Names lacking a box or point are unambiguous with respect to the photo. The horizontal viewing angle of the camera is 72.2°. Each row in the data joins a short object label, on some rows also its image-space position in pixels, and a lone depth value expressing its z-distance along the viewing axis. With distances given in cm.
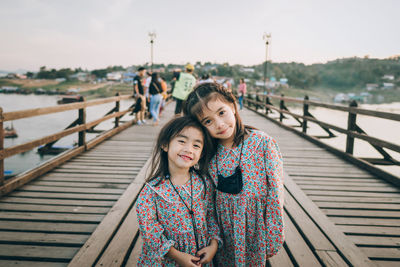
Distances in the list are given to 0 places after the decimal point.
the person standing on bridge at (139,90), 757
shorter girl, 133
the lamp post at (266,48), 1700
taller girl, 142
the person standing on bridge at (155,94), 755
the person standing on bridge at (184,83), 687
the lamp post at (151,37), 1605
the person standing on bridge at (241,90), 1428
